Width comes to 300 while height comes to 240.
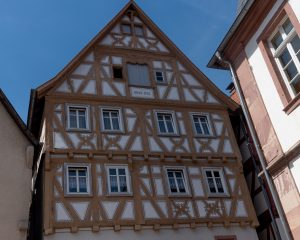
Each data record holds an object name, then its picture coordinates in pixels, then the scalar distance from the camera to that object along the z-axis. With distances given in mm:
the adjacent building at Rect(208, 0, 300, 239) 7848
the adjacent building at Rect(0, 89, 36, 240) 13797
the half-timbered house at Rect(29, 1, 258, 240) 14977
